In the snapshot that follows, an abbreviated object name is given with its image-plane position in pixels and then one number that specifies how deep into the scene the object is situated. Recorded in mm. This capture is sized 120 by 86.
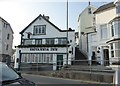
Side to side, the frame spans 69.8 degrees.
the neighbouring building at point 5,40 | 19655
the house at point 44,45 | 13932
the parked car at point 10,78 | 2166
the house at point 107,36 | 10707
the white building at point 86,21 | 16678
